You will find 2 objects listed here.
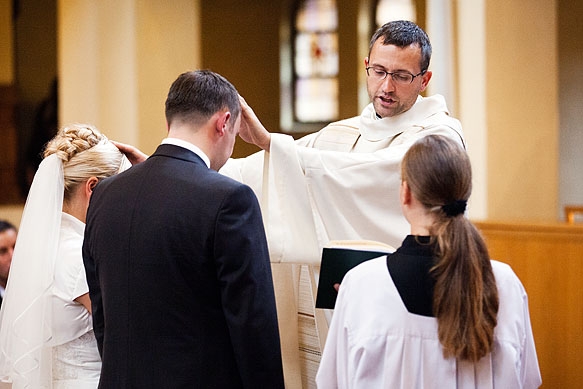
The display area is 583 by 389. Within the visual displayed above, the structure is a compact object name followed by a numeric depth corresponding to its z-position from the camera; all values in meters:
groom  5.03
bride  6.17
